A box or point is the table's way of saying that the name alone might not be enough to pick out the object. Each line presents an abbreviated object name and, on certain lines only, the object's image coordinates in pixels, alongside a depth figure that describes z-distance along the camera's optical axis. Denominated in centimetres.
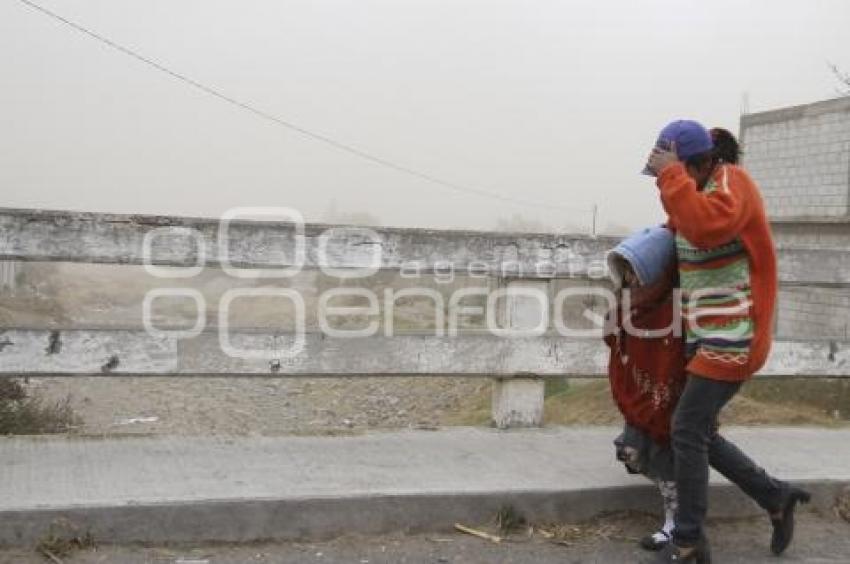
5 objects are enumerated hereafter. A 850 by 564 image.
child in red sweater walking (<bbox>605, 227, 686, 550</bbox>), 354
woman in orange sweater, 319
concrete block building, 1192
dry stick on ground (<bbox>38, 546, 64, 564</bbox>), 323
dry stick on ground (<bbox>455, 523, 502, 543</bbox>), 373
